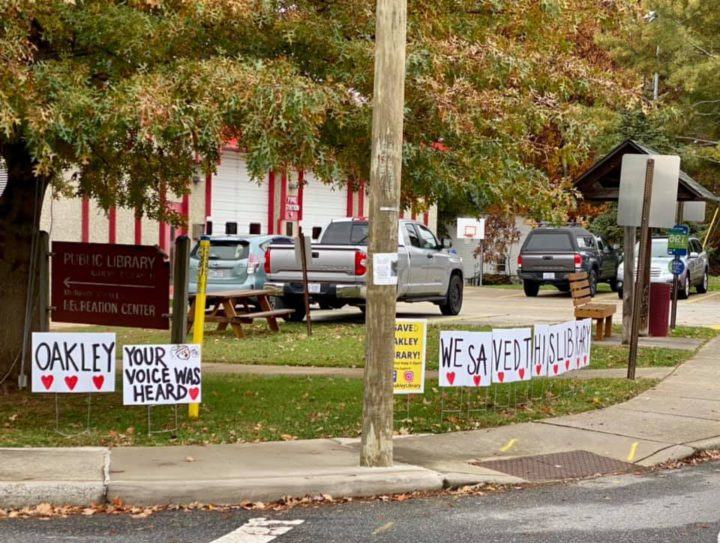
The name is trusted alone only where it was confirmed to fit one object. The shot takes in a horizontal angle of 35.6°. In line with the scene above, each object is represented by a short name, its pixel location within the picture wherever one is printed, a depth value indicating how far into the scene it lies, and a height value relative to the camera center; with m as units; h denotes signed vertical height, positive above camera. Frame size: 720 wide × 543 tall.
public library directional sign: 11.43 -0.80
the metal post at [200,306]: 10.45 -0.89
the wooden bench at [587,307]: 17.89 -1.32
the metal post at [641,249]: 13.18 -0.28
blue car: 21.58 -0.97
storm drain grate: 8.73 -1.94
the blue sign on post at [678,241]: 20.14 -0.23
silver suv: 29.42 -1.10
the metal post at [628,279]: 17.50 -0.82
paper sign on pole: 8.34 -0.37
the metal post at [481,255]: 38.66 -1.23
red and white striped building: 30.02 +0.02
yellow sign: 10.01 -1.23
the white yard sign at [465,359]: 10.41 -1.30
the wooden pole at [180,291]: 10.69 -0.77
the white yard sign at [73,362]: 9.45 -1.32
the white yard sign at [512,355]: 10.81 -1.30
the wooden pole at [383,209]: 8.33 +0.06
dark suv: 31.20 -0.93
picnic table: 17.70 -1.63
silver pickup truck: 19.92 -1.00
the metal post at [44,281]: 11.81 -0.79
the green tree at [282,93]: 8.54 +1.00
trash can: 18.28 -1.36
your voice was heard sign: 9.34 -1.37
